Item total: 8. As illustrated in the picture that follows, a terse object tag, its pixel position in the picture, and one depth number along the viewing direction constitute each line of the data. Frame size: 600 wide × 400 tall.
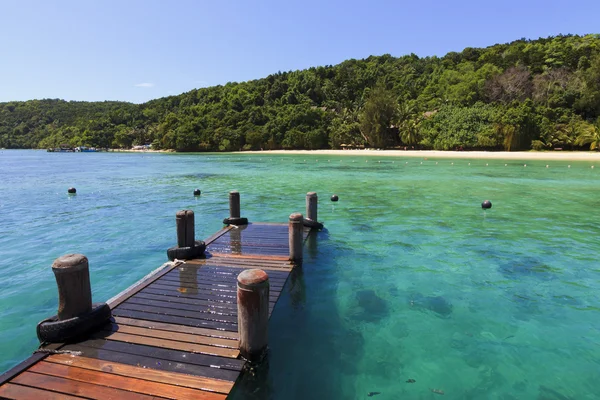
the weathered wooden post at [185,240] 7.90
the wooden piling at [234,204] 11.75
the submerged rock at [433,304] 6.79
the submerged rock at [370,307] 6.58
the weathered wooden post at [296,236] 7.84
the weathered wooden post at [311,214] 11.82
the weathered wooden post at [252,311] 4.30
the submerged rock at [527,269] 8.55
